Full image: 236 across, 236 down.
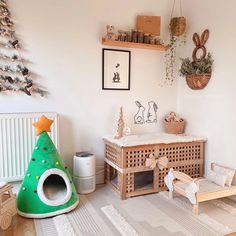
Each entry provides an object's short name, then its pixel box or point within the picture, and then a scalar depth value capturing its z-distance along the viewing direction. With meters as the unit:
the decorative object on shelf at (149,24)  3.13
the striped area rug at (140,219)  2.09
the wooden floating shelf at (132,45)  2.95
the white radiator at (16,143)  2.60
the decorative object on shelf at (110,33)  2.96
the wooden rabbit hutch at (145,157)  2.73
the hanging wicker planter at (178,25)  3.12
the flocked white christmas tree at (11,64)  2.59
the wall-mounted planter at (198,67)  2.93
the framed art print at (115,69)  3.08
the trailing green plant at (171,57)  3.39
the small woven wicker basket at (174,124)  3.26
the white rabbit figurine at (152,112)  3.38
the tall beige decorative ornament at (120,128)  2.99
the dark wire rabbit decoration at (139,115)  3.31
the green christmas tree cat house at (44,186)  2.29
